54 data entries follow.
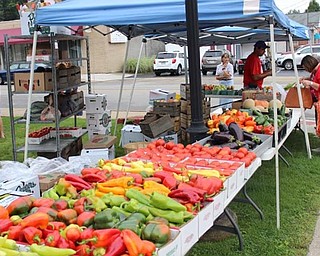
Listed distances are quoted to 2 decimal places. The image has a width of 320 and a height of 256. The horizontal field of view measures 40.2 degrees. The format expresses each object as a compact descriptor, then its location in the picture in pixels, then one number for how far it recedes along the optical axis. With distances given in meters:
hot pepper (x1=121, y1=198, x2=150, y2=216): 2.55
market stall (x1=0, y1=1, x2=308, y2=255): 2.63
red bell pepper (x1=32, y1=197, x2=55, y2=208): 2.69
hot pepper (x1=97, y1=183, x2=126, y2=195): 2.93
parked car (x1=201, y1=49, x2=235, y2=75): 28.61
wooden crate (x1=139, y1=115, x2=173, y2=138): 7.20
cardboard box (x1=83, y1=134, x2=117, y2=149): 6.35
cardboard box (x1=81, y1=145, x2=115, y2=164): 5.87
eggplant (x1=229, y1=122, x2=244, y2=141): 4.77
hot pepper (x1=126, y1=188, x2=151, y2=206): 2.69
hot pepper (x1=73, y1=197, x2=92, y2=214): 2.59
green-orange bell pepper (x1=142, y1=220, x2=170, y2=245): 2.28
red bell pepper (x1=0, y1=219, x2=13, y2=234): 2.39
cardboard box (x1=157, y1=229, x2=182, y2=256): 2.24
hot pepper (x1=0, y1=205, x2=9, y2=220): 2.55
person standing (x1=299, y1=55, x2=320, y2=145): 7.34
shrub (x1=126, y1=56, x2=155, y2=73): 33.19
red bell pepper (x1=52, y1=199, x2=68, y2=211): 2.63
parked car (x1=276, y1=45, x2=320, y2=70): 28.62
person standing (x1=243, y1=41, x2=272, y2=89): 8.65
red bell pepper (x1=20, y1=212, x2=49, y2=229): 2.36
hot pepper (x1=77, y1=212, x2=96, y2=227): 2.42
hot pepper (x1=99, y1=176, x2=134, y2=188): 3.01
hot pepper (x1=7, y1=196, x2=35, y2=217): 2.67
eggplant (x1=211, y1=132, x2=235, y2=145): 4.63
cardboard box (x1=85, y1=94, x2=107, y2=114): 7.67
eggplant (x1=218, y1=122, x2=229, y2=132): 5.02
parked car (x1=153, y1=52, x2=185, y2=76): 29.28
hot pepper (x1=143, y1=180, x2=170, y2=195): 2.92
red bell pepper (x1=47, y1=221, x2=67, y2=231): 2.38
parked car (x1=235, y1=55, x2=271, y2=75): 23.79
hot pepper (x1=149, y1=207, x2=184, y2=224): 2.53
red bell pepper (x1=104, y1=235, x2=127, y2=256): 2.12
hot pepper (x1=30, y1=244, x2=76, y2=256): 2.07
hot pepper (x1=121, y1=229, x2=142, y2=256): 2.12
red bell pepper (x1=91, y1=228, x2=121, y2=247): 2.18
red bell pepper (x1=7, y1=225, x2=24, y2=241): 2.30
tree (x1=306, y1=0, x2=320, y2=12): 94.62
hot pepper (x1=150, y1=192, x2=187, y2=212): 2.62
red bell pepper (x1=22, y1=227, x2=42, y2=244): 2.24
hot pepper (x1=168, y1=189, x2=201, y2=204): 2.79
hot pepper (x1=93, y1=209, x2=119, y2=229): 2.35
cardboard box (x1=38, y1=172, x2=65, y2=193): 4.19
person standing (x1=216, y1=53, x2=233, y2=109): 11.44
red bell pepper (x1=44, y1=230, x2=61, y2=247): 2.19
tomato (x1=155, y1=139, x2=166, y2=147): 4.50
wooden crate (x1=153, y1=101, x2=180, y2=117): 8.09
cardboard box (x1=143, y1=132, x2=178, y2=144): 7.42
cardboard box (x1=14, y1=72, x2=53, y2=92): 6.45
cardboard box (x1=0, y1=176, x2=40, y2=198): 3.60
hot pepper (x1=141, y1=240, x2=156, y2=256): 2.13
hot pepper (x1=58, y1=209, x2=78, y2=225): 2.47
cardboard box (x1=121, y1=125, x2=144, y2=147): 7.77
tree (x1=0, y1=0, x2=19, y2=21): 58.84
